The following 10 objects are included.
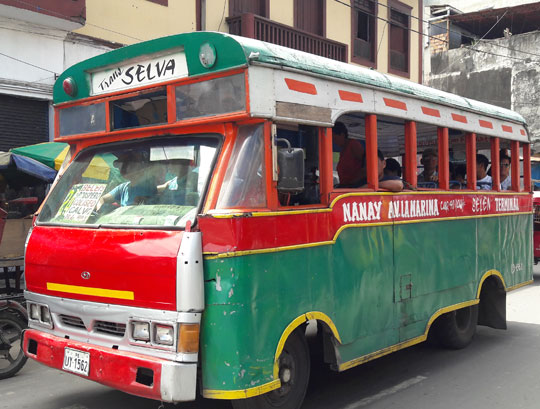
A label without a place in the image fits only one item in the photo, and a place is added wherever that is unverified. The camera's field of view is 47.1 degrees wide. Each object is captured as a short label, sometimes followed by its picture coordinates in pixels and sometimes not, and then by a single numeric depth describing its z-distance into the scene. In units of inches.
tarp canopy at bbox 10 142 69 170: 322.3
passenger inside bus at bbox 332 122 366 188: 214.7
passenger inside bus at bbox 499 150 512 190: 300.7
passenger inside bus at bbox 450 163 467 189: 266.4
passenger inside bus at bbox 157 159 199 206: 162.2
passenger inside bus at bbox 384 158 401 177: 239.5
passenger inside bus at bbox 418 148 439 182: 259.4
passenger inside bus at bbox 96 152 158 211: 175.0
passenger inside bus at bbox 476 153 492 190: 282.4
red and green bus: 150.6
